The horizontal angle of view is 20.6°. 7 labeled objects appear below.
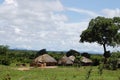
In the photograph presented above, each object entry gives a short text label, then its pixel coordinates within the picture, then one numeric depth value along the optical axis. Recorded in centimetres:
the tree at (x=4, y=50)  10069
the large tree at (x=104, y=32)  8981
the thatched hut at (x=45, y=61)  8231
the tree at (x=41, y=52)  11360
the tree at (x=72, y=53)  9900
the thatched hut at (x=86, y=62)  8884
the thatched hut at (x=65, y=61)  8752
